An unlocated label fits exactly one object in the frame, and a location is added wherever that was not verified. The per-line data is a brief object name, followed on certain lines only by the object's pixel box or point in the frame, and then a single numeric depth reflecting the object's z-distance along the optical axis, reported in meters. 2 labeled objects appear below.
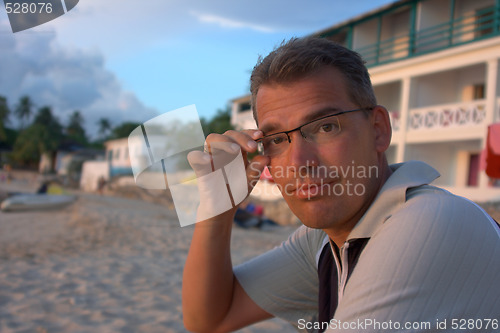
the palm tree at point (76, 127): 74.81
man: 0.83
